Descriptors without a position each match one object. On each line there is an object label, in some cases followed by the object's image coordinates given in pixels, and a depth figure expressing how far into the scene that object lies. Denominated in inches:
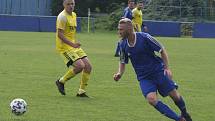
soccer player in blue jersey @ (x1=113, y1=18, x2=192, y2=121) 606.1
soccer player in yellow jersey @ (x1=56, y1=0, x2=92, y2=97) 840.8
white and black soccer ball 657.1
